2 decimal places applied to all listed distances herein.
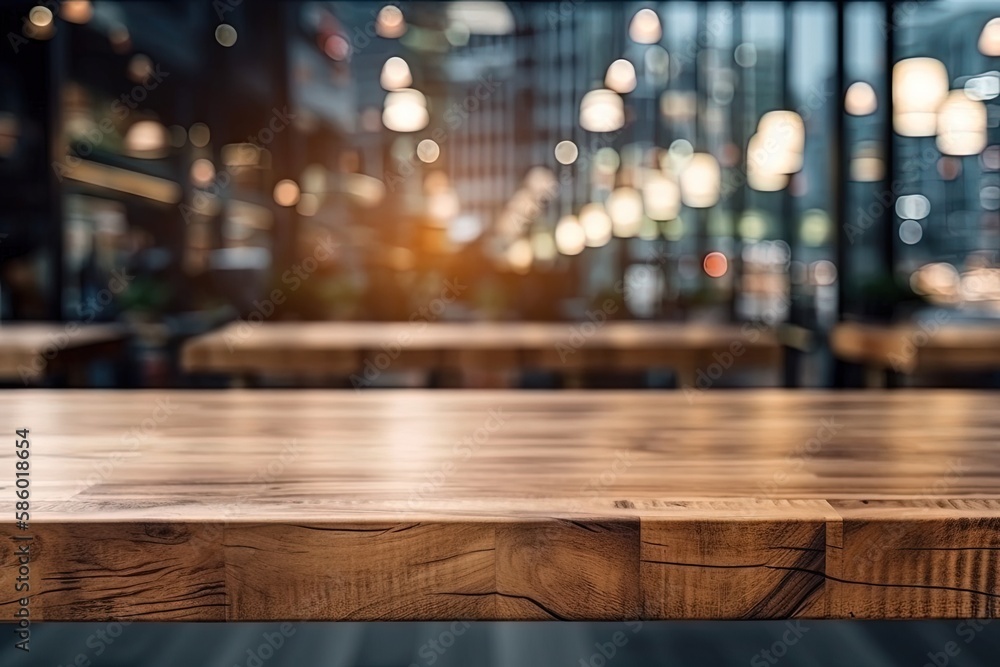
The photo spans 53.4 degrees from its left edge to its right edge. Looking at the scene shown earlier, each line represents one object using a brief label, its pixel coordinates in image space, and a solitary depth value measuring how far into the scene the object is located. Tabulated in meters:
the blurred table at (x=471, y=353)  2.95
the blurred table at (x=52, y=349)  2.60
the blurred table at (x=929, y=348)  3.10
